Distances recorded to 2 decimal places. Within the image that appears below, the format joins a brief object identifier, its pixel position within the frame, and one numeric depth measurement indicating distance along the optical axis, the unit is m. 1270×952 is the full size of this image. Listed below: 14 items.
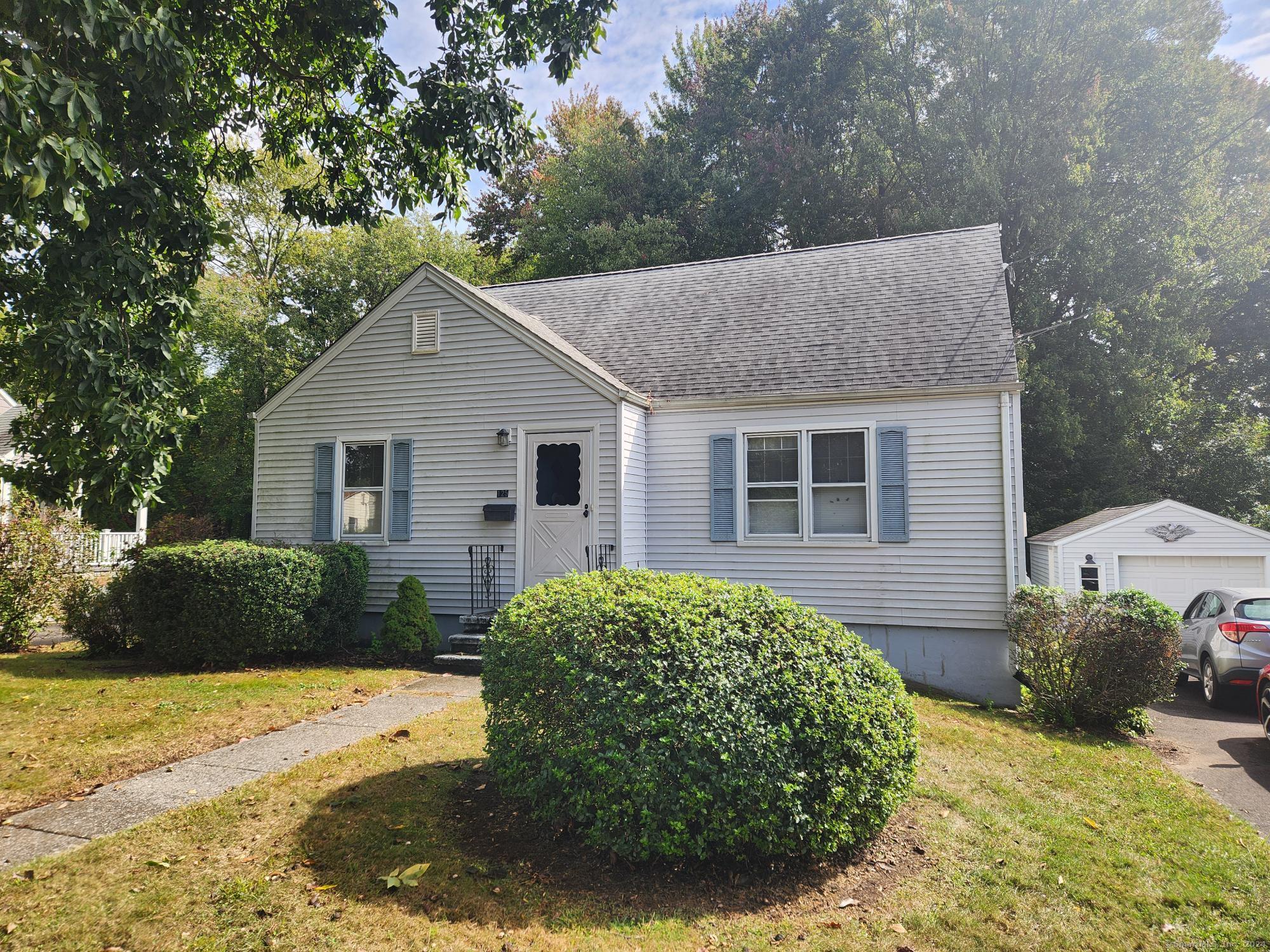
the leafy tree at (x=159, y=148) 4.64
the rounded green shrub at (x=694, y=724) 3.66
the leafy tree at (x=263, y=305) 22.11
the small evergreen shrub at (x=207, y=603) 8.76
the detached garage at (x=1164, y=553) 13.55
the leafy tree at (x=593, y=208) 24.05
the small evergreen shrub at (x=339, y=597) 9.77
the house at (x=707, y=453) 9.67
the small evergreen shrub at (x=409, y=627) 9.80
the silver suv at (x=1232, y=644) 9.70
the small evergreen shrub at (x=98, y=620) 9.75
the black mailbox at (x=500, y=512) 10.48
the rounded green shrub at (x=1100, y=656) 7.14
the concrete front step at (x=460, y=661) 9.13
